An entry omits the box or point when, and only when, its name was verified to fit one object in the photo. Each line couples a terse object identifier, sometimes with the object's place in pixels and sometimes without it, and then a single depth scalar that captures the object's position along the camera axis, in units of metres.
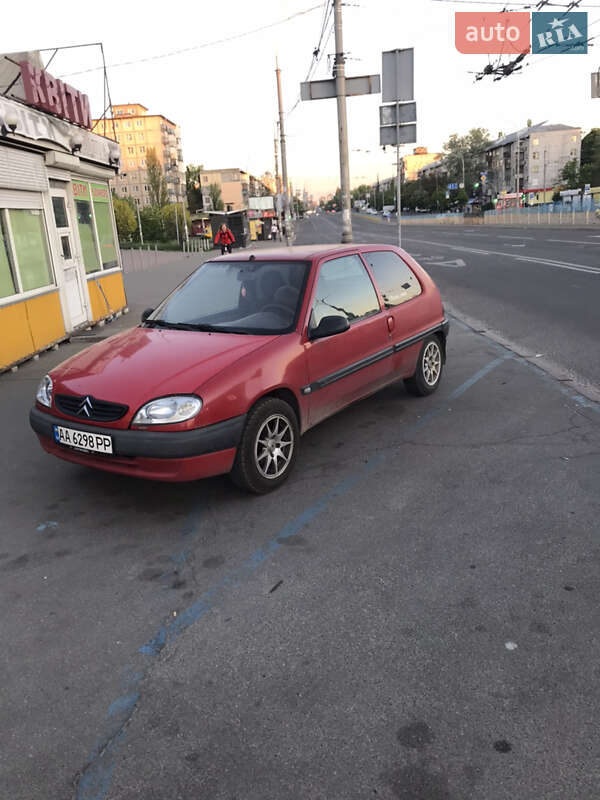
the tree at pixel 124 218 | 69.06
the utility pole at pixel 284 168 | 35.47
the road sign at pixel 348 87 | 13.66
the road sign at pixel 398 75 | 11.38
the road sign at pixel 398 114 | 11.73
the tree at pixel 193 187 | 120.37
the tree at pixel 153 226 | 79.12
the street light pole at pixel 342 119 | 13.51
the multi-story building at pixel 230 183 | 133.12
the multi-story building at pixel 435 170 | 131.55
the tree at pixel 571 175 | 91.54
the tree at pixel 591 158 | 90.06
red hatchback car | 3.75
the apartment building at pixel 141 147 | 114.81
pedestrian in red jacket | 26.97
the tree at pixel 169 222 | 79.19
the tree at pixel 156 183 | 89.38
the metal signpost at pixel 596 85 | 21.27
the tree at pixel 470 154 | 121.31
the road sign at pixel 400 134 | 11.80
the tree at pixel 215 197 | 114.19
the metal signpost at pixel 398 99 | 11.41
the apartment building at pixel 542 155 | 99.56
